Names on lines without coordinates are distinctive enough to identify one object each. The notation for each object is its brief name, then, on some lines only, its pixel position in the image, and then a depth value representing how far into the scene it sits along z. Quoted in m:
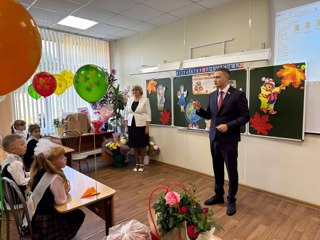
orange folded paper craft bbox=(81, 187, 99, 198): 1.65
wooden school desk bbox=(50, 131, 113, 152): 4.27
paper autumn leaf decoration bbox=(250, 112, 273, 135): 2.98
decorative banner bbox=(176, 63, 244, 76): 3.21
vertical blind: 4.42
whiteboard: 2.56
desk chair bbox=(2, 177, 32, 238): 1.55
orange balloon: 0.91
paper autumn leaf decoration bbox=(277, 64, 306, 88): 2.62
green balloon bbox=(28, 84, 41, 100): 4.01
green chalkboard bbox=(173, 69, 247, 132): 3.66
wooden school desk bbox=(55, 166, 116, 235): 1.54
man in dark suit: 2.43
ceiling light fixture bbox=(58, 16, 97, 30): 4.01
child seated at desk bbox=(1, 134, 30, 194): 1.96
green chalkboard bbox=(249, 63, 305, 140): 2.68
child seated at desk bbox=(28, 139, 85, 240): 1.58
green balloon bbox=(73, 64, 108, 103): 2.11
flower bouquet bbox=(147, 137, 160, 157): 4.48
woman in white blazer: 4.01
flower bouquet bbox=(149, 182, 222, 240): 0.96
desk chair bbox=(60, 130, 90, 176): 3.80
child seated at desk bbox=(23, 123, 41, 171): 2.79
